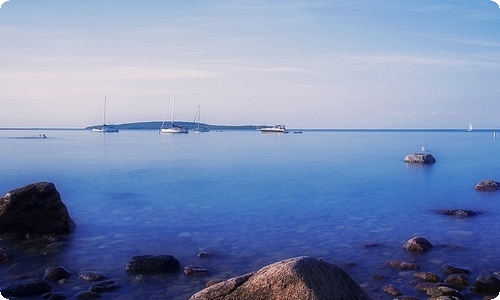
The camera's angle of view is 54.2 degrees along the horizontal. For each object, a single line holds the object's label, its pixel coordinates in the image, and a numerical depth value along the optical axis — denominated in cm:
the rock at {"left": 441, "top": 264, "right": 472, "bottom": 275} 981
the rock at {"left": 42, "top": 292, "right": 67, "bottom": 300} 832
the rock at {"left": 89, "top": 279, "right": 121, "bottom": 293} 876
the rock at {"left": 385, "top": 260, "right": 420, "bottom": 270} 1009
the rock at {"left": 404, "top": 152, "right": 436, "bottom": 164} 4028
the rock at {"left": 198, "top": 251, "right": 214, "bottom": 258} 1109
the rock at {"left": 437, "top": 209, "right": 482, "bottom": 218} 1638
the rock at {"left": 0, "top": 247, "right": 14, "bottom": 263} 1048
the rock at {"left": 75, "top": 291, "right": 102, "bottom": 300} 839
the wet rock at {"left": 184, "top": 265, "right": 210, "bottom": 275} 970
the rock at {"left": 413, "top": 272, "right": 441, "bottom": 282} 923
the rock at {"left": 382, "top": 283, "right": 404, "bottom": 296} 854
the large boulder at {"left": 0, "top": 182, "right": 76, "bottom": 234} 1299
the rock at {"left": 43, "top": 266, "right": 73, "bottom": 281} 938
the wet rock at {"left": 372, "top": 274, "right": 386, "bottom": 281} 941
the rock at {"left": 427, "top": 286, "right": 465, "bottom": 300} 820
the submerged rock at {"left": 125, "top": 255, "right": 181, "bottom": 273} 987
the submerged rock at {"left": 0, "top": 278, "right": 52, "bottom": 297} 851
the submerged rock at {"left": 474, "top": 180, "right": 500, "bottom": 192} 2335
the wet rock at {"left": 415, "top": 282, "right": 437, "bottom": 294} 866
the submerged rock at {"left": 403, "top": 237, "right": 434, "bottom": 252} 1159
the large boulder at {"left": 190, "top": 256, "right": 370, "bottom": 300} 524
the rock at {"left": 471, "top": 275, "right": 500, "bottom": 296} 869
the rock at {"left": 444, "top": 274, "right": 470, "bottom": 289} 905
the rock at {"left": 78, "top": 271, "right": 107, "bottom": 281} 940
